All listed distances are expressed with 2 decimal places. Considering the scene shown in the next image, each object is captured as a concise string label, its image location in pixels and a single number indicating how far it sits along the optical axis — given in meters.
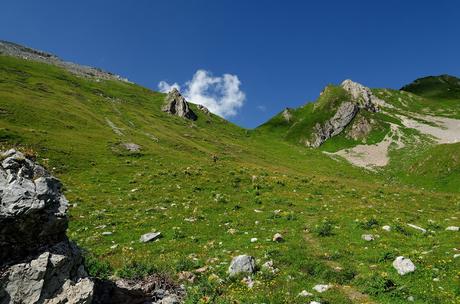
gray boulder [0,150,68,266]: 11.08
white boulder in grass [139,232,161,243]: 21.50
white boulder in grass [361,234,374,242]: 20.14
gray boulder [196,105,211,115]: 169.19
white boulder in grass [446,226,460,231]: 21.72
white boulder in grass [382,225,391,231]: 21.80
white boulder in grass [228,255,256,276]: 15.88
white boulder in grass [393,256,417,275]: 15.02
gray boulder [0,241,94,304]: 10.70
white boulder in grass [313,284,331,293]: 14.36
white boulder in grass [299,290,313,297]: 13.88
